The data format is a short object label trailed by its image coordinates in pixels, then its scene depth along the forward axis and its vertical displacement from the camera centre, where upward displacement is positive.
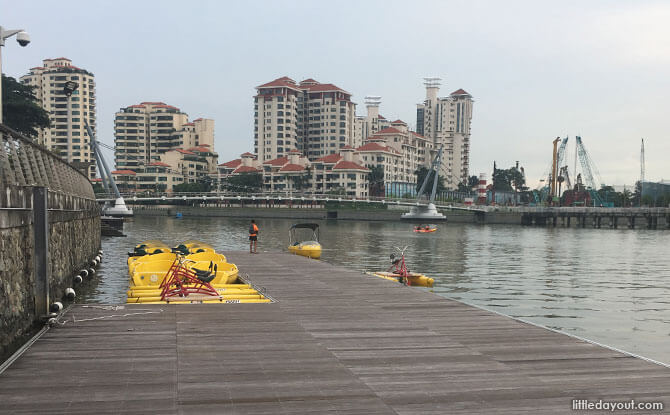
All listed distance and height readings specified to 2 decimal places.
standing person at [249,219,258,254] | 35.60 -2.04
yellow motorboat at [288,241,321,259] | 40.56 -3.48
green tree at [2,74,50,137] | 74.38 +11.63
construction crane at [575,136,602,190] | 191.75 +15.20
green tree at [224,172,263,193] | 187.12 +5.66
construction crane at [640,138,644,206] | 186.07 +6.61
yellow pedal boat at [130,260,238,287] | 22.94 -2.91
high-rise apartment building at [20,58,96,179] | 195.00 +18.33
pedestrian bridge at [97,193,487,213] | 137.75 -0.05
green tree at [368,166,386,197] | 186.25 +6.01
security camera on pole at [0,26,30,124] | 18.73 +5.30
